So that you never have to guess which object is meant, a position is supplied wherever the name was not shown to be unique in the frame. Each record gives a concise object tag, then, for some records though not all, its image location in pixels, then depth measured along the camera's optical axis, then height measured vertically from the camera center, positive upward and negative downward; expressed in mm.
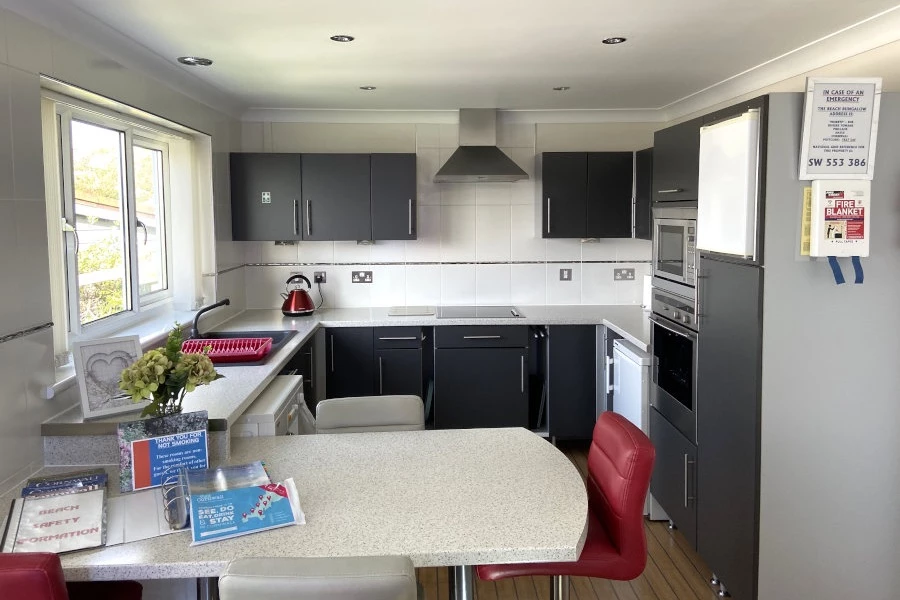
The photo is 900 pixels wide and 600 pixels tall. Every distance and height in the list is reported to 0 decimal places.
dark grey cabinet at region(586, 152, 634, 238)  5000 +271
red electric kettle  5000 -443
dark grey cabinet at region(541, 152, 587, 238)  5012 +273
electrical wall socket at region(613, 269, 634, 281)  5469 -288
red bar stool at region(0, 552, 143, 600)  1489 -670
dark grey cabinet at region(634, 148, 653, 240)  4840 +268
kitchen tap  3939 -425
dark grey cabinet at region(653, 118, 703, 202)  3156 +324
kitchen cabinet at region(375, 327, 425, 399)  4875 -796
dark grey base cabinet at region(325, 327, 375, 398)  4875 -796
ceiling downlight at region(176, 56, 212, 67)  3512 +829
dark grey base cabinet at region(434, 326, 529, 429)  4891 -911
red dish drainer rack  3570 -544
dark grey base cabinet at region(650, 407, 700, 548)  3273 -1100
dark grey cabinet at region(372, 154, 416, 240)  5008 +267
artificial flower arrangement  2139 -394
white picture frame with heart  2514 -450
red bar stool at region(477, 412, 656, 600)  2088 -841
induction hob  4969 -518
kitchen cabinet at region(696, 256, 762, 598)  2656 -700
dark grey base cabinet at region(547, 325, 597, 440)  4863 -936
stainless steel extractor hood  4887 +521
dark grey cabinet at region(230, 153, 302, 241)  4965 +271
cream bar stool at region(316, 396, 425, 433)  2846 -673
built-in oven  3240 -572
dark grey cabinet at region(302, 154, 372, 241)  4988 +262
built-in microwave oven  3219 -46
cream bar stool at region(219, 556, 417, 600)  1458 -666
